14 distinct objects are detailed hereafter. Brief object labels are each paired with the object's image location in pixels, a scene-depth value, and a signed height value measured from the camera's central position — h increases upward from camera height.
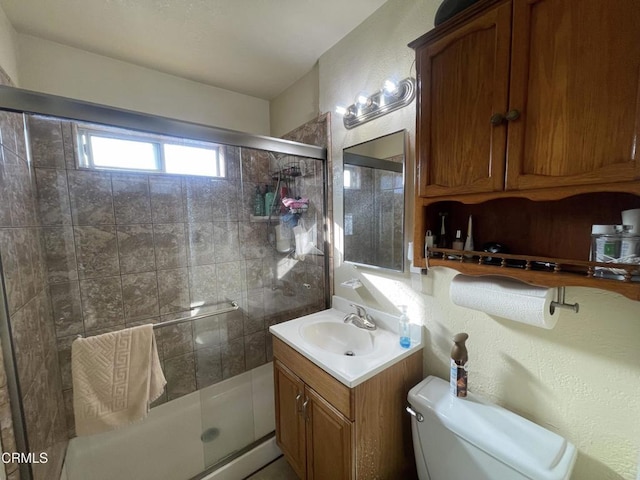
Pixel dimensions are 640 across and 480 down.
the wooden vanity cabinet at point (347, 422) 1.05 -0.92
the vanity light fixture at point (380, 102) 1.26 +0.62
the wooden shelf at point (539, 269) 0.61 -0.17
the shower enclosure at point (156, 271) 1.15 -0.33
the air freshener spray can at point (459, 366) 1.02 -0.61
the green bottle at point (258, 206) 2.20 +0.12
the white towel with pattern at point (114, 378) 1.33 -0.85
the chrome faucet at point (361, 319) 1.45 -0.59
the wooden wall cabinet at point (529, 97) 0.60 +0.33
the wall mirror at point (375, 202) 1.34 +0.09
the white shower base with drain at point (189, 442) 1.50 -1.43
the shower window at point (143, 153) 1.62 +0.49
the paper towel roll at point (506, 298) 0.79 -0.28
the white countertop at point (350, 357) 1.06 -0.63
